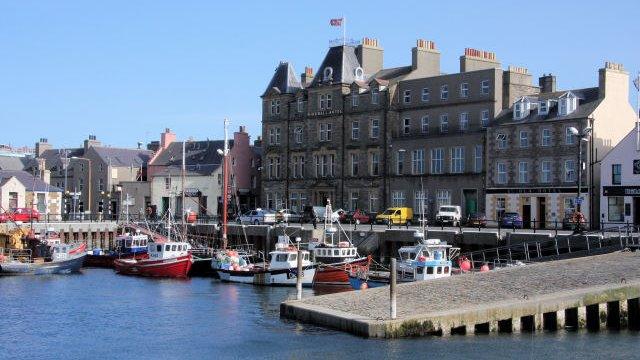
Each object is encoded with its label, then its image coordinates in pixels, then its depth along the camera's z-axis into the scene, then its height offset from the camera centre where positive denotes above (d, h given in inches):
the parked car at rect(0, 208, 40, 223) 3265.3 -25.9
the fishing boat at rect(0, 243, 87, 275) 2657.5 -148.0
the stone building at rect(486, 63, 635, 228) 2778.1 +172.6
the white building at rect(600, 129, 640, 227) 2632.9 +64.7
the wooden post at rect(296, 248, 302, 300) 1734.7 -121.0
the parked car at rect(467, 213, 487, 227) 2719.0 -34.8
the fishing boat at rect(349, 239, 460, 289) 1994.3 -120.0
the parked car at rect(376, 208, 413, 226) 3018.0 -26.5
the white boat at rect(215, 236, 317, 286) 2272.9 -149.6
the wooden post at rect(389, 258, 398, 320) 1384.1 -117.7
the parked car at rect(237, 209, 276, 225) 3275.1 -32.4
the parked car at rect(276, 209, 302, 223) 3253.0 -28.8
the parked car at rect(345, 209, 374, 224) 3139.8 -33.5
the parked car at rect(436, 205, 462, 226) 2901.1 -22.2
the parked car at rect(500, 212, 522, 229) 2721.5 -36.9
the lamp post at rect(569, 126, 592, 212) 2121.1 +154.7
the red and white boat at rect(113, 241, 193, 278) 2655.0 -149.0
